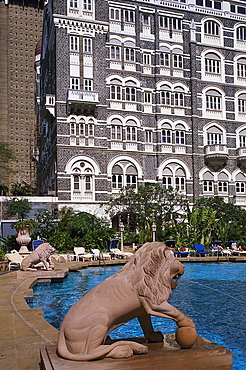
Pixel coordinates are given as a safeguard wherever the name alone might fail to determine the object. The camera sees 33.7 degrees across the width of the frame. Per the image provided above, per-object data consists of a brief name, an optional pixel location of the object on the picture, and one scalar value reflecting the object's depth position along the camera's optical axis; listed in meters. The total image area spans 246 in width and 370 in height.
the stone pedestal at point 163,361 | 3.55
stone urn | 21.62
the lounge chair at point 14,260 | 15.90
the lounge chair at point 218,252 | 21.69
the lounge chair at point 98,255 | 20.43
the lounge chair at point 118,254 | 21.14
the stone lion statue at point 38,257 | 12.73
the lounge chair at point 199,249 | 22.52
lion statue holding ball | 3.65
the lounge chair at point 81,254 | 20.26
